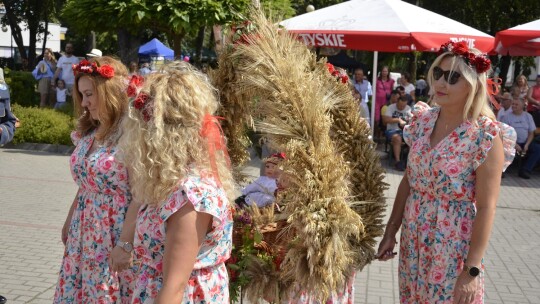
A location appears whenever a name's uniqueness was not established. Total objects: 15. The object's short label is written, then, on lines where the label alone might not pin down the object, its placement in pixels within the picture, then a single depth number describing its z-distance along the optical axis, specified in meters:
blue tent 25.63
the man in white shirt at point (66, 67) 16.23
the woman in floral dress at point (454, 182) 2.92
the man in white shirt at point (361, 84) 14.39
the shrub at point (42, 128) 12.83
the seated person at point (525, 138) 11.83
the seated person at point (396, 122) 12.00
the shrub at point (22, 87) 15.29
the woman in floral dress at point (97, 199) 3.34
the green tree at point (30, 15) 30.55
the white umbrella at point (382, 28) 9.70
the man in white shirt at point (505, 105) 12.20
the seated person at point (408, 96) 13.08
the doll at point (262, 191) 3.88
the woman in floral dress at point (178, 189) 2.31
